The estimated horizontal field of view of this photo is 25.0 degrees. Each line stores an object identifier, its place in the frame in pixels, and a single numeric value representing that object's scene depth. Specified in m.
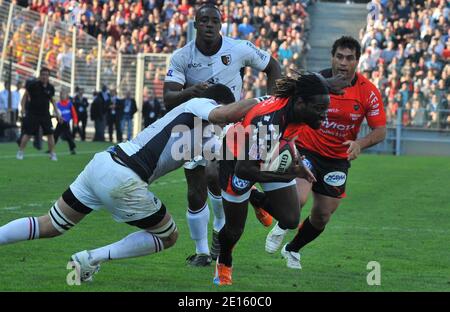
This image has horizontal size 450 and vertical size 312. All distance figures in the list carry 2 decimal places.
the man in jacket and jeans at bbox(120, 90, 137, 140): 36.88
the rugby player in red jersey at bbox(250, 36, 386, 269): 10.09
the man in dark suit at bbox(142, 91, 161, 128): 36.92
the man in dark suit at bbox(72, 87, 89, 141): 36.62
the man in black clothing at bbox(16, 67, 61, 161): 24.34
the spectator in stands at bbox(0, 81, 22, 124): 34.38
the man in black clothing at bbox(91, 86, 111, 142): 36.75
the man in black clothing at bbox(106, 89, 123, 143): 36.78
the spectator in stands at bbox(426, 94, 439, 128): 33.56
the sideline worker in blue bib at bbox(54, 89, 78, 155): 27.12
